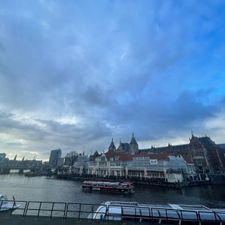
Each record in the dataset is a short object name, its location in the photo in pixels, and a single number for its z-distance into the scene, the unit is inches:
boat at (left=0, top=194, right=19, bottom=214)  828.9
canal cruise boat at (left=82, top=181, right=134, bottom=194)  2087.8
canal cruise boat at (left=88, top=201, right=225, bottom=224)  620.1
